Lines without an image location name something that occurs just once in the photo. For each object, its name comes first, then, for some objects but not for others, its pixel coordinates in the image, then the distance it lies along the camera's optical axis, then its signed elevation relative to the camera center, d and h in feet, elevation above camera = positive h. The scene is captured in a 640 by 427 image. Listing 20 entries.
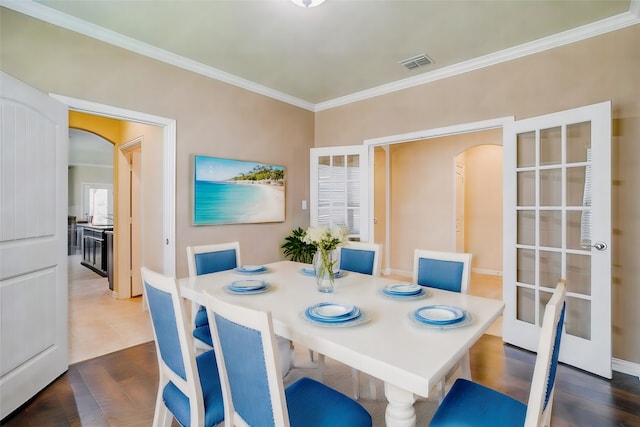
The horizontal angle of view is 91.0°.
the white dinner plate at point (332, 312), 4.29 -1.45
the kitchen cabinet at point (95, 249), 17.87 -2.28
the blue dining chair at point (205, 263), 6.55 -1.32
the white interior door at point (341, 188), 13.20 +1.06
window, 32.19 +1.09
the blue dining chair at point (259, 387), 3.20 -1.94
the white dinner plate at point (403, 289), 5.62 -1.43
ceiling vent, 9.98 +4.94
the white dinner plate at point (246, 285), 5.85 -1.40
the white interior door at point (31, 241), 6.28 -0.64
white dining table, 3.32 -1.56
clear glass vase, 5.88 -1.03
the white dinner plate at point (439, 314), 4.26 -1.46
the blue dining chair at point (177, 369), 4.11 -2.22
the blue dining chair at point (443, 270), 6.59 -1.26
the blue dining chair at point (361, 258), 8.19 -1.22
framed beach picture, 10.79 +0.79
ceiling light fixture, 6.79 +4.64
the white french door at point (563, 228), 7.65 -0.42
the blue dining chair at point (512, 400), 3.19 -2.54
